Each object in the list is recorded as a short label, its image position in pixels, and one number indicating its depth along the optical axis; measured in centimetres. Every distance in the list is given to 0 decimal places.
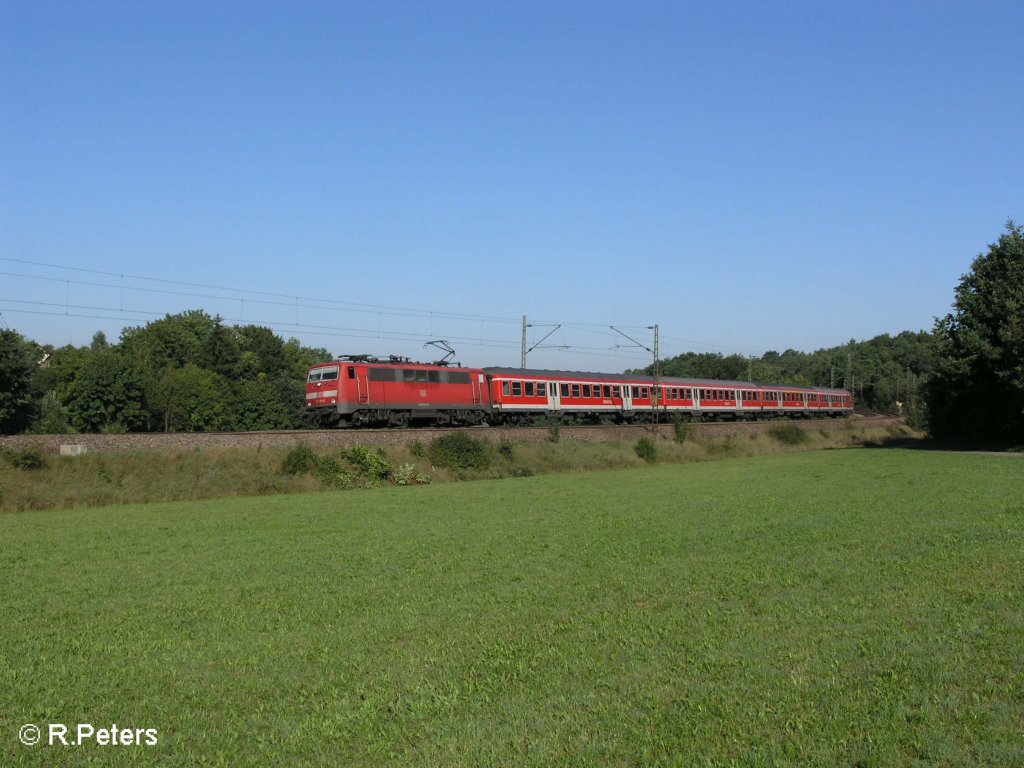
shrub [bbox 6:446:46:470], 2806
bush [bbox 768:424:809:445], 6312
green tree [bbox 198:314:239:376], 9838
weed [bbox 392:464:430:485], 3625
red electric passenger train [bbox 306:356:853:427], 3888
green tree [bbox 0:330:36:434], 5772
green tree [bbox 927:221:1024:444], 4809
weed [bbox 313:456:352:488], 3425
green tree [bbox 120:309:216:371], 10494
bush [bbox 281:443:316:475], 3378
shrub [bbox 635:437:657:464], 4984
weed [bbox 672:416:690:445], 5512
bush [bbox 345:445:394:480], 3550
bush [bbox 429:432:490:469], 3888
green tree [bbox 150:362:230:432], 8125
